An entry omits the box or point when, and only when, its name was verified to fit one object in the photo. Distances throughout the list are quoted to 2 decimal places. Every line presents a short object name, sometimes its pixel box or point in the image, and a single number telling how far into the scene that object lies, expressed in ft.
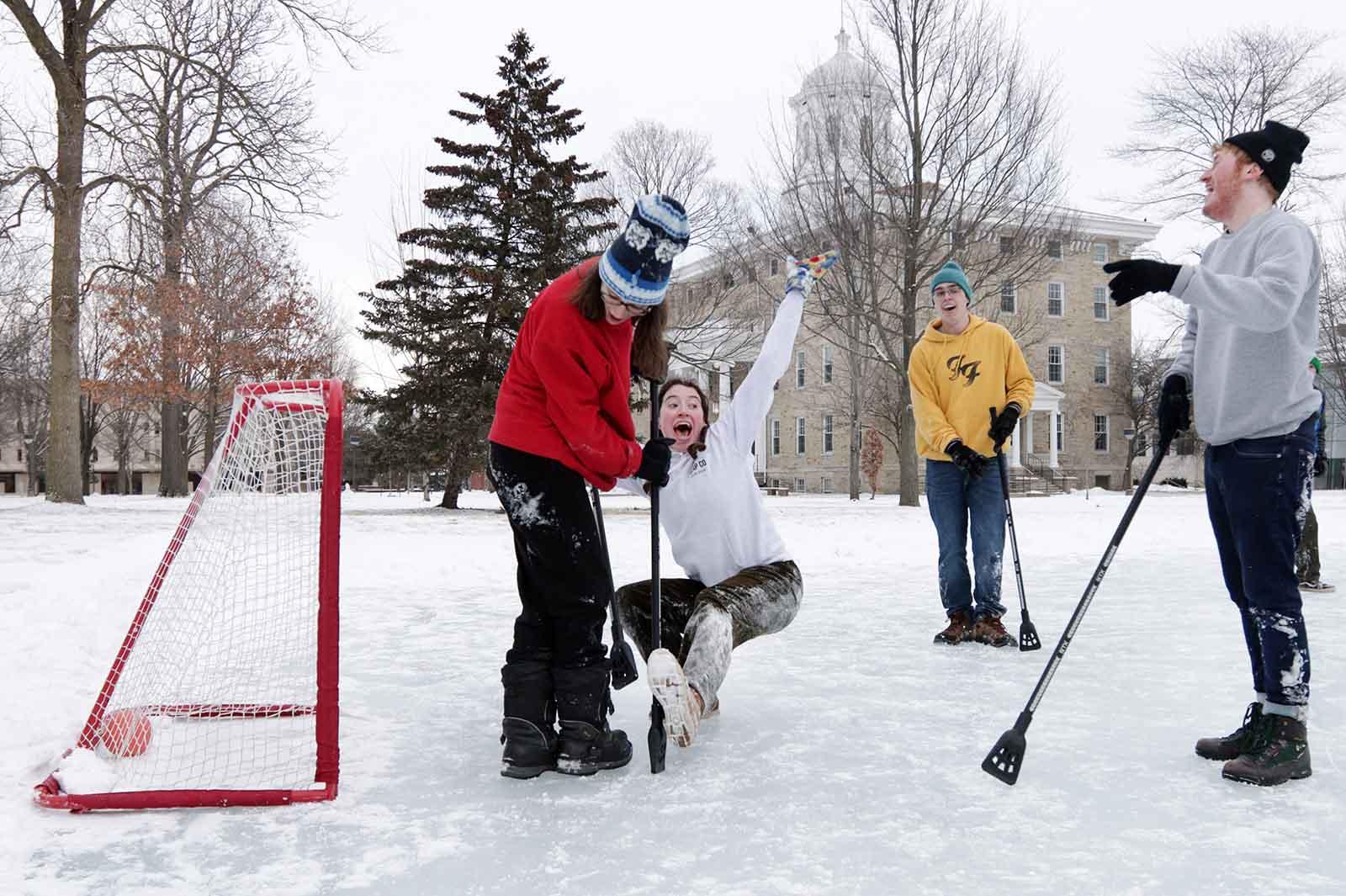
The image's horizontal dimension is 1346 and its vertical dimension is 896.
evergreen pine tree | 64.18
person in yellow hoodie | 16.55
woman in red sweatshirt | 9.08
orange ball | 9.42
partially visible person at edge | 22.24
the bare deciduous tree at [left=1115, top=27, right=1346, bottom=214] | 81.20
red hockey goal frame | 8.22
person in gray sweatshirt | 8.77
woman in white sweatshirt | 11.10
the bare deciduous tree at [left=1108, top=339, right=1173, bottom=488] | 132.16
